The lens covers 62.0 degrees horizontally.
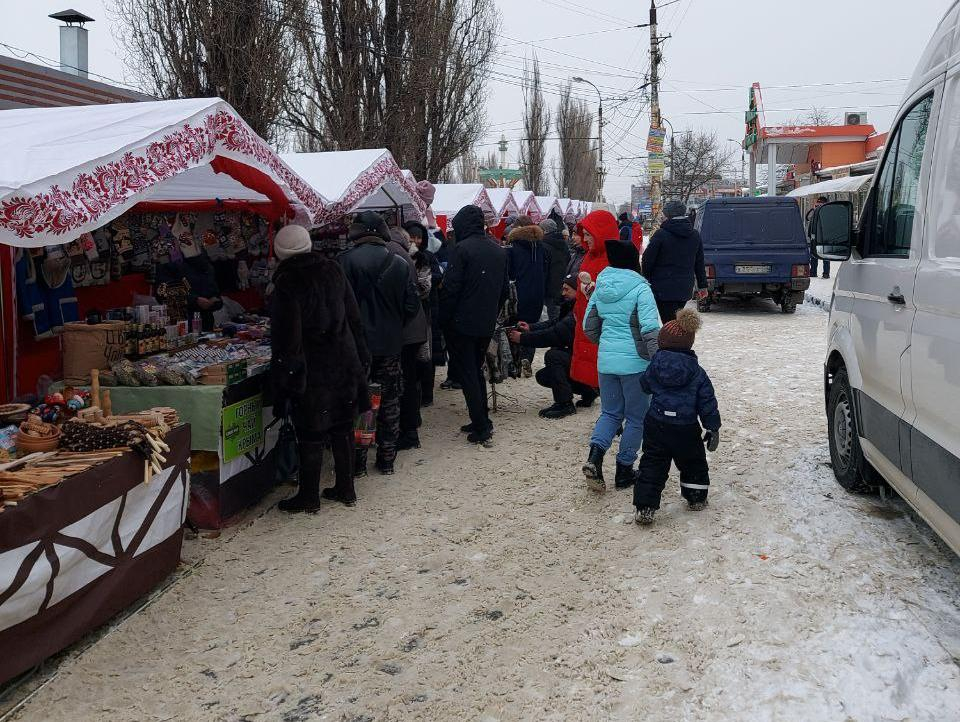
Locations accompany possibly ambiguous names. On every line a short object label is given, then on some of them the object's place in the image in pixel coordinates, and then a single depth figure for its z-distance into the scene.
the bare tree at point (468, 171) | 55.08
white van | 3.21
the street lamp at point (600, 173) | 49.00
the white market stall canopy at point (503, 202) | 18.30
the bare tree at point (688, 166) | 60.53
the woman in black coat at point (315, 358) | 4.95
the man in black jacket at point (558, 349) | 7.48
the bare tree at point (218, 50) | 14.30
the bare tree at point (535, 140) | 46.78
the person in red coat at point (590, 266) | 6.70
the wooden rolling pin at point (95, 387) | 4.57
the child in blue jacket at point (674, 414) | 4.64
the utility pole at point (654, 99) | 24.09
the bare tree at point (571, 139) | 55.53
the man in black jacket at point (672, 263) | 8.41
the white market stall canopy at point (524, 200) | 20.70
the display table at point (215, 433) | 4.80
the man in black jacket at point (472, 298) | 6.67
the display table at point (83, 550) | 3.11
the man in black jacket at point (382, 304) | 6.00
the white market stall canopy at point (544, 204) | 23.88
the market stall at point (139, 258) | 3.77
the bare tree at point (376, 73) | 17.33
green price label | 4.93
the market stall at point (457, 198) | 15.02
